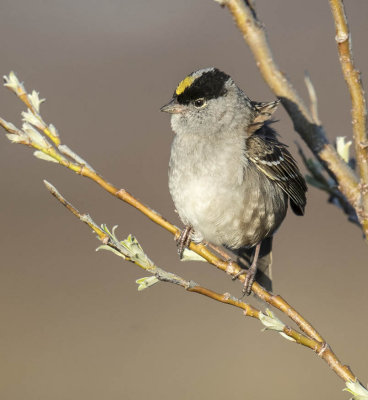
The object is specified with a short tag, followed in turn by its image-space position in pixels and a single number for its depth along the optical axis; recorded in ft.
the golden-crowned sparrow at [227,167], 27.14
